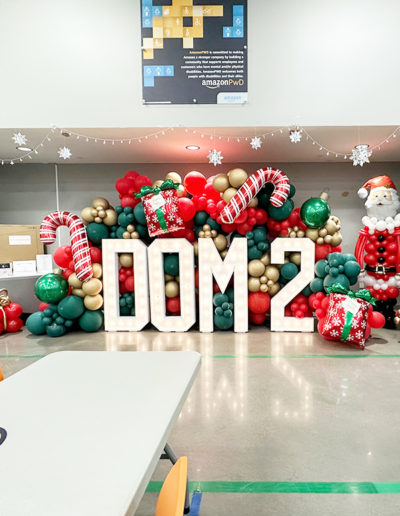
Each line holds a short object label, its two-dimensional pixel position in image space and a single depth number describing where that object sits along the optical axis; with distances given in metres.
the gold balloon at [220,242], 4.21
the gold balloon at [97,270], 4.24
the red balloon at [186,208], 4.05
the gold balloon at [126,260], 4.31
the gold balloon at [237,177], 3.95
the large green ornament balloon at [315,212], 3.96
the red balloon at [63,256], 4.26
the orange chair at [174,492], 0.68
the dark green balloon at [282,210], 4.07
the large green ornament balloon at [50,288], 4.04
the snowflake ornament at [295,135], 3.65
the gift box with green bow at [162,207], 3.96
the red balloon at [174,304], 4.36
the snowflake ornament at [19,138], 3.74
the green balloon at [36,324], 4.17
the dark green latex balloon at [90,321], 4.21
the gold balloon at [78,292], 4.18
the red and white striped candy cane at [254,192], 3.85
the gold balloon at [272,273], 4.17
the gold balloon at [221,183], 4.03
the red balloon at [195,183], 4.25
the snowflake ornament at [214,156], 3.87
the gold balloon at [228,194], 3.96
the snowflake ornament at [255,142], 3.75
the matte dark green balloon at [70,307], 4.09
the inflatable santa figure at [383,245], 4.16
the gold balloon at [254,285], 4.16
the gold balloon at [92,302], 4.18
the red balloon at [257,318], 4.44
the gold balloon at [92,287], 4.07
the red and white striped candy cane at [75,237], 4.04
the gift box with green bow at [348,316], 3.52
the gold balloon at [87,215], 4.23
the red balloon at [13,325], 4.34
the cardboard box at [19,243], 4.68
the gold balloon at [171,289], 4.28
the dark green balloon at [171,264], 4.23
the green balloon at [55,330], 4.11
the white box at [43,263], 4.86
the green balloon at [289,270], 4.13
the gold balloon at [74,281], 4.14
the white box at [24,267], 4.74
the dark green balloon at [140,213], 4.12
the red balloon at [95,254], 4.28
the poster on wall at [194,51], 3.57
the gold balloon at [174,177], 4.22
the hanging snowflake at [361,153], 3.93
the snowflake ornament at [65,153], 3.79
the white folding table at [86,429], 0.76
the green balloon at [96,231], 4.24
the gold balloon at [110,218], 4.26
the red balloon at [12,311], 4.35
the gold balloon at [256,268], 4.12
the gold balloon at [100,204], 4.27
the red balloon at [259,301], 4.20
